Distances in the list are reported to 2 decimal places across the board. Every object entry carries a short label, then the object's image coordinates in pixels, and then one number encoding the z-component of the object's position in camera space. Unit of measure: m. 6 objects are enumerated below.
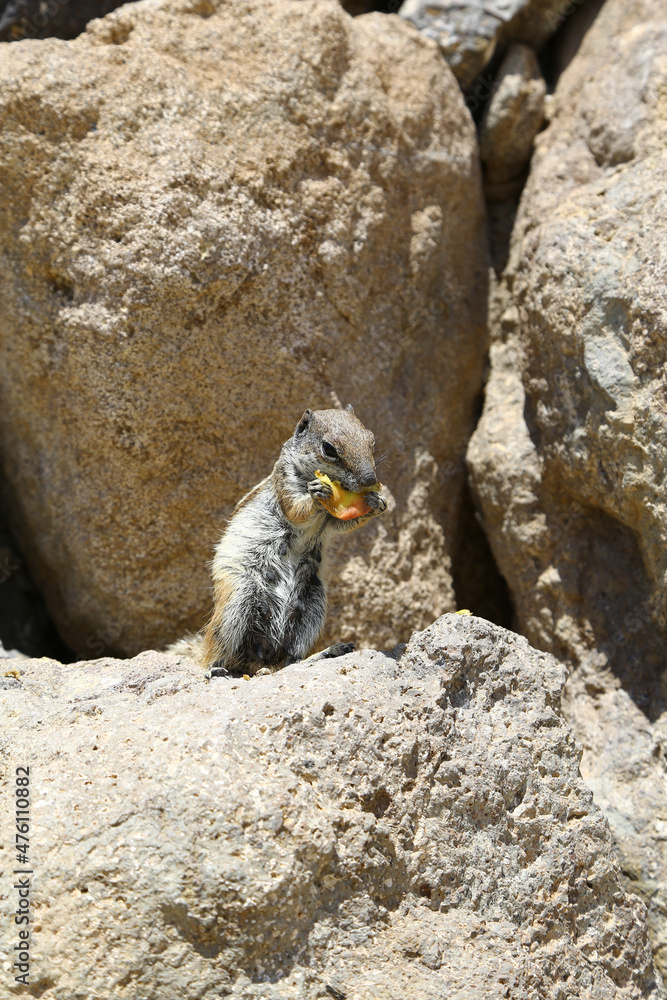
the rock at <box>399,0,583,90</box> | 12.69
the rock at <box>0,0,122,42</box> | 12.25
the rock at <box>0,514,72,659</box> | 12.86
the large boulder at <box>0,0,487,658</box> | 10.30
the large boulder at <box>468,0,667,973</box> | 9.36
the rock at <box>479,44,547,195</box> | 12.86
